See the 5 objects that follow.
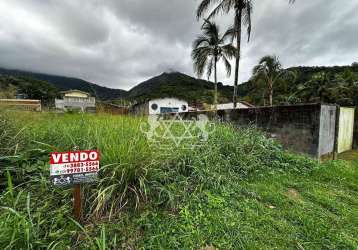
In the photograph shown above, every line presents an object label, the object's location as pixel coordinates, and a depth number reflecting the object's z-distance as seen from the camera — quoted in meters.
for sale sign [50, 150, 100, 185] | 1.16
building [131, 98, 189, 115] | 17.00
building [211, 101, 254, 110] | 19.89
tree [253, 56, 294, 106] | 15.96
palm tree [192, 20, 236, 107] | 12.40
